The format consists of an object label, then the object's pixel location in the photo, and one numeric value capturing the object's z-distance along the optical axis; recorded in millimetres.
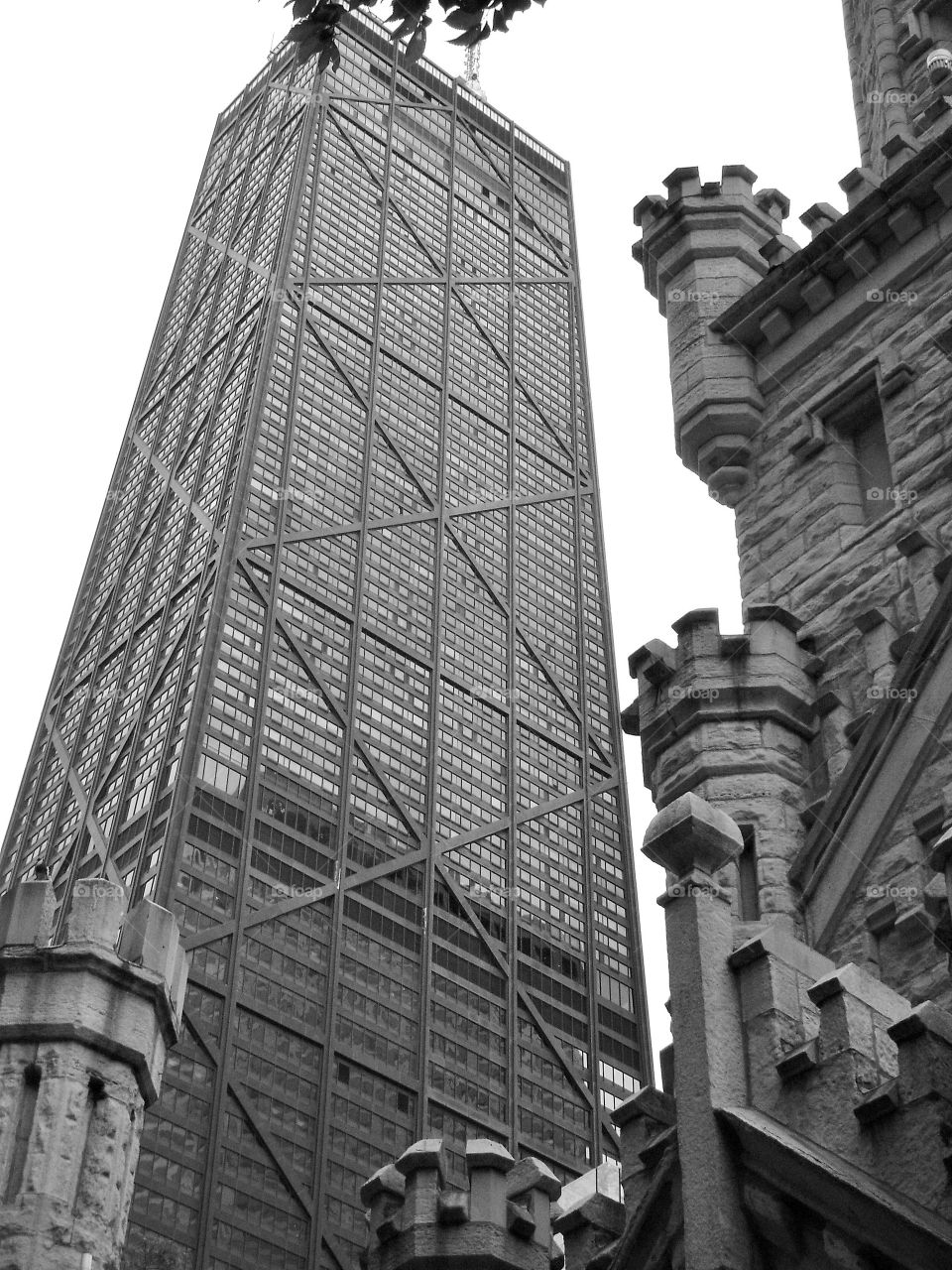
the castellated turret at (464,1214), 10695
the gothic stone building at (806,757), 7848
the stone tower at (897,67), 17750
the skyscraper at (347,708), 108312
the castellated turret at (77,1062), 11961
